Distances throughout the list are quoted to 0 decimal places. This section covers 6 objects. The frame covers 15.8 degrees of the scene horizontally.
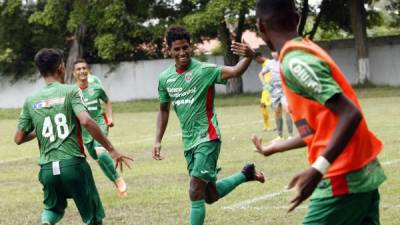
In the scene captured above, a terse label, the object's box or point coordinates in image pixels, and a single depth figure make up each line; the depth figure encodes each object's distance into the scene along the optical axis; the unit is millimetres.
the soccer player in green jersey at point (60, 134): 12087
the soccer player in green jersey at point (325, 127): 7105
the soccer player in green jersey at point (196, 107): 13631
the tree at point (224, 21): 64030
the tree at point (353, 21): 66057
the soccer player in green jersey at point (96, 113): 19482
